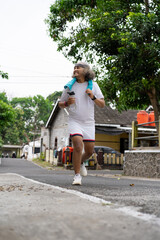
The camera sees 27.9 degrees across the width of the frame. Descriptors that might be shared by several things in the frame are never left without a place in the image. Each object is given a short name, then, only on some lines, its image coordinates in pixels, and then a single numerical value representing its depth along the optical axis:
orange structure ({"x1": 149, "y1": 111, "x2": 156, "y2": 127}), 13.40
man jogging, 4.91
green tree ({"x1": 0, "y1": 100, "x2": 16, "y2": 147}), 18.44
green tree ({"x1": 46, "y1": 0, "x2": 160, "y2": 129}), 11.77
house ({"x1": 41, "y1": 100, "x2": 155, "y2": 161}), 24.39
